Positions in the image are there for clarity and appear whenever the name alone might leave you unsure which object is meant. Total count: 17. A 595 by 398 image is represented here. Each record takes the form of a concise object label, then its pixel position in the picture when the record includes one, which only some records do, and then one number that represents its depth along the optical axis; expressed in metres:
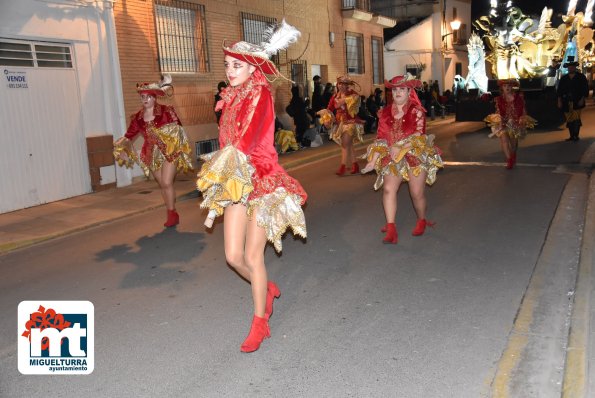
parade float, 23.05
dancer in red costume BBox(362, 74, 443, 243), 6.35
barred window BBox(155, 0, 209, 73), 13.38
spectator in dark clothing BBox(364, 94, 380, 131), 21.41
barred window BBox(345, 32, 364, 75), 23.02
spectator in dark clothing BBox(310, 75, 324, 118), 17.98
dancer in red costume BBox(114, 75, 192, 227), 7.47
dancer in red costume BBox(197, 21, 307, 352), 3.88
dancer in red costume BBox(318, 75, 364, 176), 11.16
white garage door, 9.49
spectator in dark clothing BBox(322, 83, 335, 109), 17.88
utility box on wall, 11.15
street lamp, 30.47
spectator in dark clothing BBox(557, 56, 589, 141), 15.03
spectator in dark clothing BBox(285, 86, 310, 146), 16.70
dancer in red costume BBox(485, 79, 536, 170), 11.00
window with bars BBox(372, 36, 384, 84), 25.69
